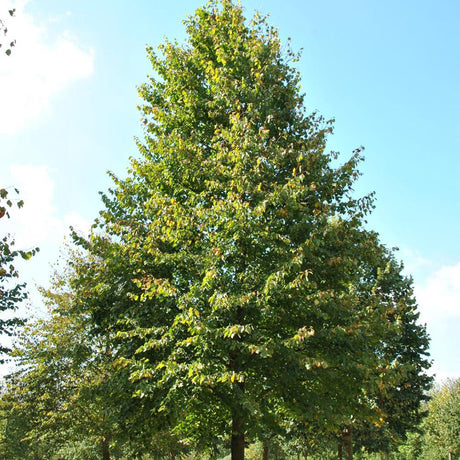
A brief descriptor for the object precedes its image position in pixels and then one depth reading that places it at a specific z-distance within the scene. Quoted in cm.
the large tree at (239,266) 871
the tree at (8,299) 1288
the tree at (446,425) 4038
